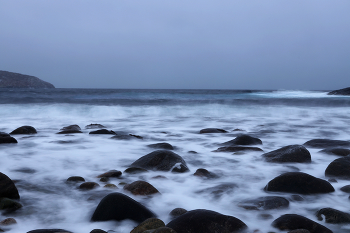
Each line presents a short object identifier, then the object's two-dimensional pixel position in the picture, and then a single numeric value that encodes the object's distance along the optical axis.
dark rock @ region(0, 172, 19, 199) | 2.20
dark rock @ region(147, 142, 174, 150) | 4.38
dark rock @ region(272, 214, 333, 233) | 1.73
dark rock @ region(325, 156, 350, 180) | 2.89
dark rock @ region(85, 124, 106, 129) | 7.03
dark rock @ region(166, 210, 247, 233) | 1.73
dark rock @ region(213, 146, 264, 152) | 4.14
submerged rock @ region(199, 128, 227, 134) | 6.17
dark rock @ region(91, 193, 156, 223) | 1.94
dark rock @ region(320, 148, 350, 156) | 3.88
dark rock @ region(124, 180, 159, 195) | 2.44
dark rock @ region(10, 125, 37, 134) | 5.64
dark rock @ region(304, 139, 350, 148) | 4.45
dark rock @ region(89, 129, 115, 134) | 5.75
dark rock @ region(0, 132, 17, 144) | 4.56
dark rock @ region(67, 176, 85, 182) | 2.84
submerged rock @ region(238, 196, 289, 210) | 2.16
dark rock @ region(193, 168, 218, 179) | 3.02
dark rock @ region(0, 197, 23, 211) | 2.09
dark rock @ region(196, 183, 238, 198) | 2.53
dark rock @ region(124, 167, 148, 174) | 3.07
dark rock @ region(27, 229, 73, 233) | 1.68
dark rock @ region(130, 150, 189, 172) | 3.18
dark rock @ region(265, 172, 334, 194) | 2.45
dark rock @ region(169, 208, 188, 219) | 2.06
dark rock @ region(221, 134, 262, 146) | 4.65
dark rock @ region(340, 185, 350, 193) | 2.49
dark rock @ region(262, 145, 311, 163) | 3.55
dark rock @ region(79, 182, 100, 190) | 2.59
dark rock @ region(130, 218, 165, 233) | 1.67
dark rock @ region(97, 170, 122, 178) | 2.93
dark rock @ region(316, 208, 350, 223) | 1.91
